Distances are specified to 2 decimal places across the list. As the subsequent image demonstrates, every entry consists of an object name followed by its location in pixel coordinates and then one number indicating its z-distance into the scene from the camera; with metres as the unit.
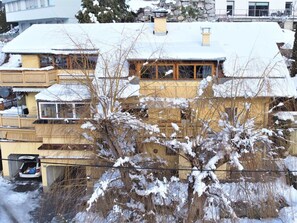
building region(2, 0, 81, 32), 41.62
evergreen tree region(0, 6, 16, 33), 57.91
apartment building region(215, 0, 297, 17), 42.81
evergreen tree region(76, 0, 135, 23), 32.41
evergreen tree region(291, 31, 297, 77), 24.88
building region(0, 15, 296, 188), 14.41
